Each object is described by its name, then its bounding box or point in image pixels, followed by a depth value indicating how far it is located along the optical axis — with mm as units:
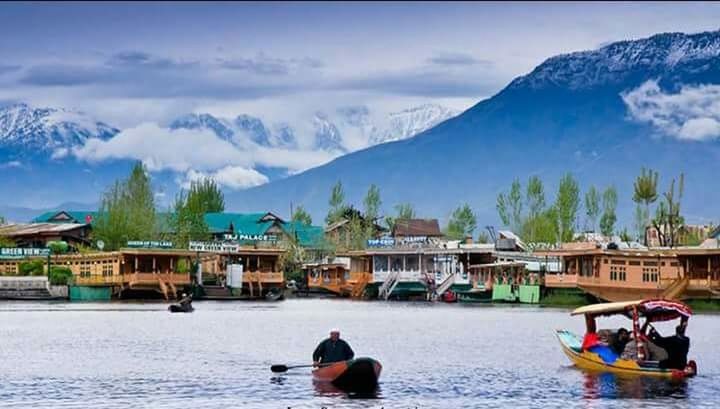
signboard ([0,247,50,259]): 138500
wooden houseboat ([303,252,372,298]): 152750
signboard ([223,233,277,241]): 163025
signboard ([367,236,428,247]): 150625
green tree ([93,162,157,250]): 151000
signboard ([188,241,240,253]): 136875
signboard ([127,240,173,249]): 130250
